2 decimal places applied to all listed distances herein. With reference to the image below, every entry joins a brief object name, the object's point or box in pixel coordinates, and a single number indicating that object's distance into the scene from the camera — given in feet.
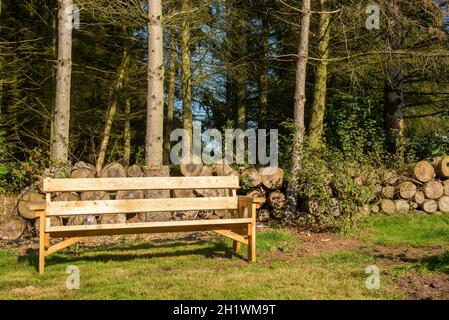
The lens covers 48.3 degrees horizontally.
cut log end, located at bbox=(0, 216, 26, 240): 24.82
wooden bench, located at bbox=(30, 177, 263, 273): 17.42
